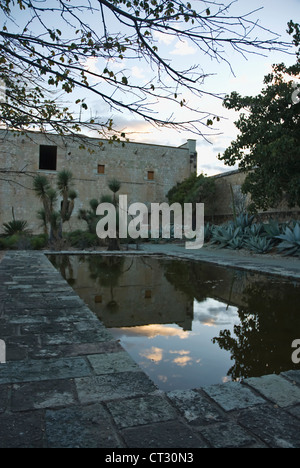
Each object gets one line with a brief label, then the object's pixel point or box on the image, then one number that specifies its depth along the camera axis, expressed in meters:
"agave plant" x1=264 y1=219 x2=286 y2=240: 9.85
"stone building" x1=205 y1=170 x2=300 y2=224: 13.53
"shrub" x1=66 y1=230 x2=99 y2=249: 13.10
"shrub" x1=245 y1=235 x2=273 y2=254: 9.70
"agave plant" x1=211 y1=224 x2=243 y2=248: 11.30
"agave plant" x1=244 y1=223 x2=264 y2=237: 10.53
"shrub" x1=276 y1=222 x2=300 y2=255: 8.68
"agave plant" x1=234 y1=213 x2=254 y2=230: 11.73
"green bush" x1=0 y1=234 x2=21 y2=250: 12.30
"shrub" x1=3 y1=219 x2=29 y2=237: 15.25
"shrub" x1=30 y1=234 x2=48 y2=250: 12.42
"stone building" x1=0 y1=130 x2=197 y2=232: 20.06
